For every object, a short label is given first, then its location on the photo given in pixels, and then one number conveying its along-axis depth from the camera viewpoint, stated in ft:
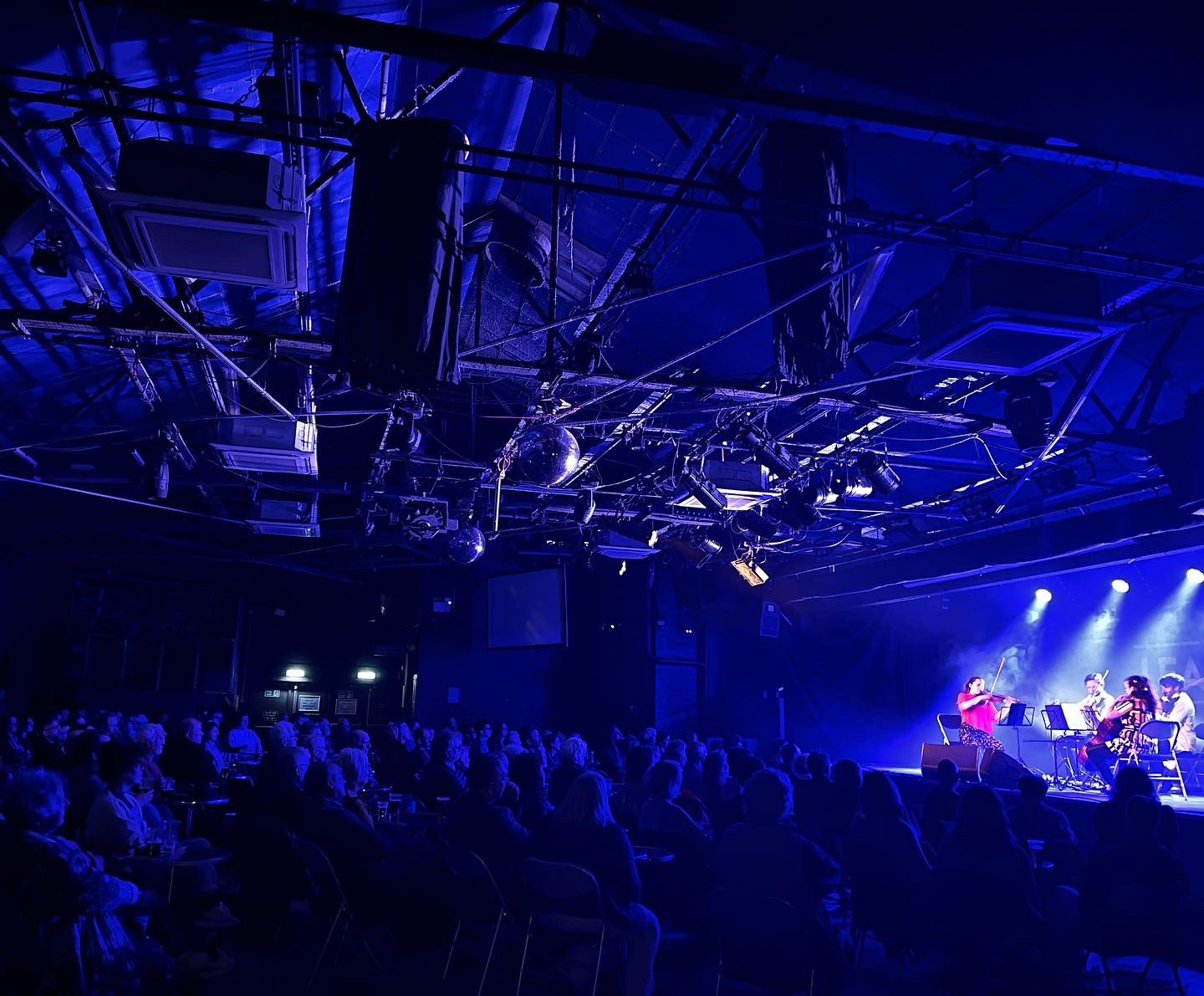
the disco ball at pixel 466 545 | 31.86
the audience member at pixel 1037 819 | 19.20
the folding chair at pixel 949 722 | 42.01
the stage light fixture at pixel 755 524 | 35.27
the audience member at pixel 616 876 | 14.35
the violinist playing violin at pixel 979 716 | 40.27
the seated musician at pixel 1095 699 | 37.99
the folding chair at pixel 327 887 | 15.98
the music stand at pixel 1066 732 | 36.65
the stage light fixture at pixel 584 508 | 33.63
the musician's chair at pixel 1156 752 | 32.65
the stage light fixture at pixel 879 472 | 27.63
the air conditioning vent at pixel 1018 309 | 15.03
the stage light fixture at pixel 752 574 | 47.16
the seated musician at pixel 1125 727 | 33.78
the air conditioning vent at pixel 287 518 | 35.42
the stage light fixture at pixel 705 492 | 27.86
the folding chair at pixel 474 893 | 15.37
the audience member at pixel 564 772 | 22.84
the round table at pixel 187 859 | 14.64
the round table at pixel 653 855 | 16.48
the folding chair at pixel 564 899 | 13.39
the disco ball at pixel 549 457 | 21.70
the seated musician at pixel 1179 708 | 38.01
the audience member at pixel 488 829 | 15.79
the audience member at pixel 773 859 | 13.26
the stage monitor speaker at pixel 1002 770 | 33.32
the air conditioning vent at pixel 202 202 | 10.52
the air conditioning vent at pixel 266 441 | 23.02
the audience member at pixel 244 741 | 41.10
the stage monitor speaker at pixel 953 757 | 34.73
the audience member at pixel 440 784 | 23.06
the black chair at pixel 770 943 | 12.52
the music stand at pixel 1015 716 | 37.63
